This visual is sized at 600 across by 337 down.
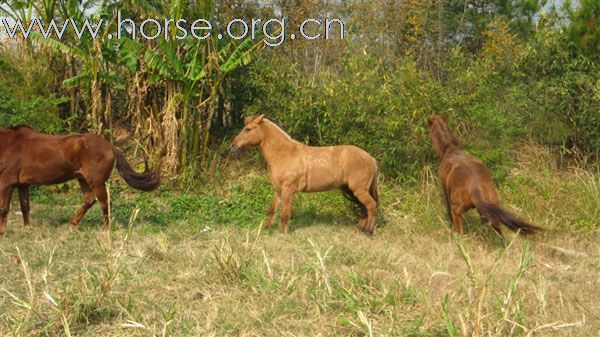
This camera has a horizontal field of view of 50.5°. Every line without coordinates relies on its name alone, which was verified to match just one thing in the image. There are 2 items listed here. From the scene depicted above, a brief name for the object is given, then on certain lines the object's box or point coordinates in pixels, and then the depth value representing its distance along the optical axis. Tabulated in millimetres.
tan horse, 8055
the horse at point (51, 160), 7551
